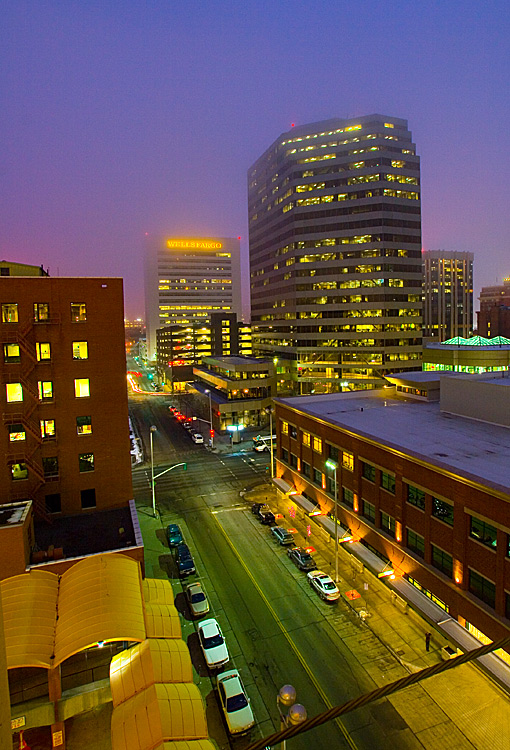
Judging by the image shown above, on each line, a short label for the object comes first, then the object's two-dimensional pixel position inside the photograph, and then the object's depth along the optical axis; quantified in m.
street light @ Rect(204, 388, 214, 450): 76.93
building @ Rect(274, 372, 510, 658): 26.42
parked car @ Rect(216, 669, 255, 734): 22.62
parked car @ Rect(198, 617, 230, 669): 26.91
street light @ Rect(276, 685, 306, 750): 11.28
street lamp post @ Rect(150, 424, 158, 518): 49.39
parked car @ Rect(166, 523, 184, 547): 41.75
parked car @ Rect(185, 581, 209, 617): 31.58
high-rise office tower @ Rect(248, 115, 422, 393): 112.44
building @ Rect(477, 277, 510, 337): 195.35
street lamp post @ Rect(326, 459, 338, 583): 34.40
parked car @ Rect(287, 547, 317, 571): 36.75
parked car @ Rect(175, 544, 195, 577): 36.82
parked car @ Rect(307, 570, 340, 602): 32.53
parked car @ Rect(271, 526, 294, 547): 41.03
